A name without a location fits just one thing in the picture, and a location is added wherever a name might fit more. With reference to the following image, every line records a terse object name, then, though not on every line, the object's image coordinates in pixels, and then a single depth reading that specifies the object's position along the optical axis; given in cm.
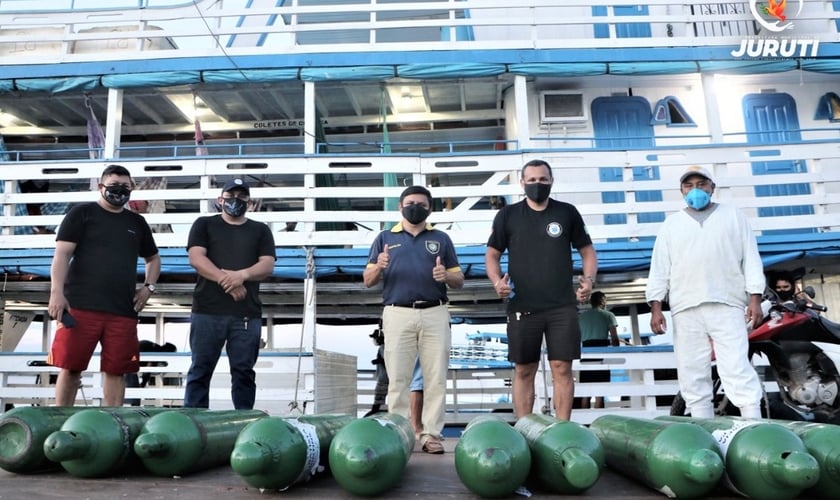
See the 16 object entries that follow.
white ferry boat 738
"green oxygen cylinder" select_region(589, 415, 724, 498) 192
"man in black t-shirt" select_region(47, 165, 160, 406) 383
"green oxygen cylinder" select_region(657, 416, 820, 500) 183
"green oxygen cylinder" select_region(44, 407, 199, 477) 223
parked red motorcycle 436
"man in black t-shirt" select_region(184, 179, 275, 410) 424
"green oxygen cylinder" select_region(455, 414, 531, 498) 202
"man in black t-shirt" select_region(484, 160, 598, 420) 396
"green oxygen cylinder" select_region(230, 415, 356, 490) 197
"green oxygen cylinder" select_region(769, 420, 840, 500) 196
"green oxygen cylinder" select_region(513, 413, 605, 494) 202
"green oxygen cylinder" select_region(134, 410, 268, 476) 233
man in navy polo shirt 411
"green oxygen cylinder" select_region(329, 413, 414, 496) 202
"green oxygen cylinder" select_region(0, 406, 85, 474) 247
